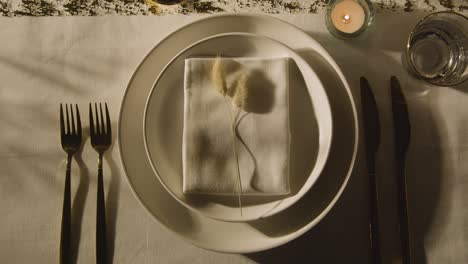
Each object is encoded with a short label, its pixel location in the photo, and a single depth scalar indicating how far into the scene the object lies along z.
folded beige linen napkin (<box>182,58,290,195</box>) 0.54
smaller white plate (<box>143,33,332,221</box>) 0.55
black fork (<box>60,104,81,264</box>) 0.59
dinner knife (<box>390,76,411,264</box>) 0.58
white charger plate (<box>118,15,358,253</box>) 0.55
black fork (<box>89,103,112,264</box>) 0.58
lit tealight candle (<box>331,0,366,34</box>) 0.62
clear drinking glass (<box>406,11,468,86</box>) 0.61
